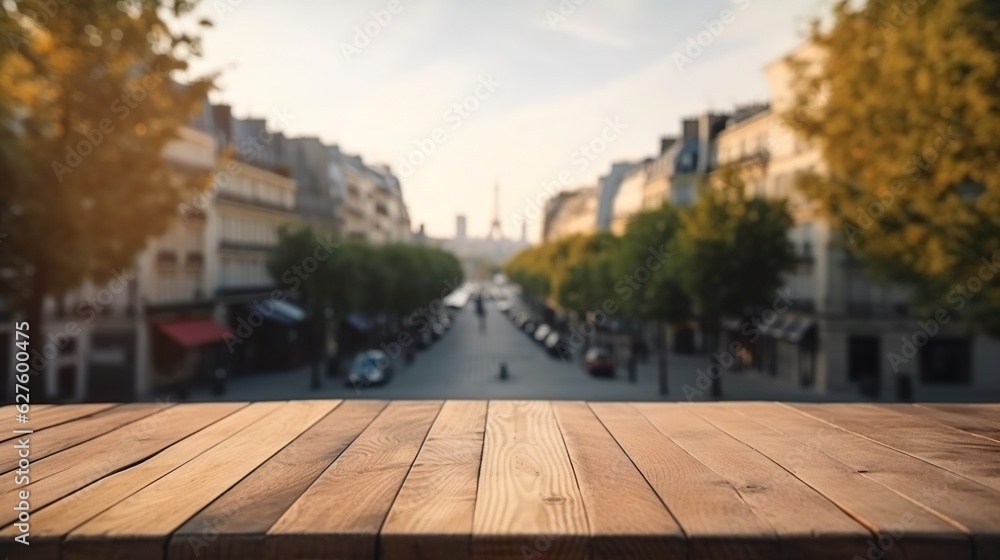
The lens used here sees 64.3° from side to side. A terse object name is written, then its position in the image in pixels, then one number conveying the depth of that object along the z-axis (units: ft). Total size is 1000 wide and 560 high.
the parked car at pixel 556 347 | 166.91
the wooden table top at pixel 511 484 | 6.07
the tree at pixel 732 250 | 104.94
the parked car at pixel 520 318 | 274.36
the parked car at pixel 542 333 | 196.48
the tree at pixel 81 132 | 50.21
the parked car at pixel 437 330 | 221.87
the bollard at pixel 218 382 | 112.27
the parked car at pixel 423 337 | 189.84
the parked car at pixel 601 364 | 133.18
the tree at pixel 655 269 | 117.74
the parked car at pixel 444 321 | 258.24
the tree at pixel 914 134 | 46.88
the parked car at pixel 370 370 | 119.03
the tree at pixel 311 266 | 127.13
